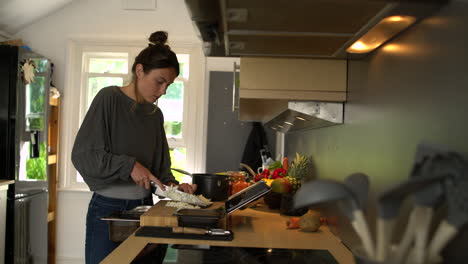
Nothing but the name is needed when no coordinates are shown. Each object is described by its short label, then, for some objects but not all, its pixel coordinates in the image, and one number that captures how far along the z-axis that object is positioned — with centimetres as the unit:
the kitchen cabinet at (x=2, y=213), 316
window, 447
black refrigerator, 331
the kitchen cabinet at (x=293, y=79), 167
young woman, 179
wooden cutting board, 152
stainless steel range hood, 170
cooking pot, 193
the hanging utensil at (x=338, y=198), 56
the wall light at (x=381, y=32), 96
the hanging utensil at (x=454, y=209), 54
